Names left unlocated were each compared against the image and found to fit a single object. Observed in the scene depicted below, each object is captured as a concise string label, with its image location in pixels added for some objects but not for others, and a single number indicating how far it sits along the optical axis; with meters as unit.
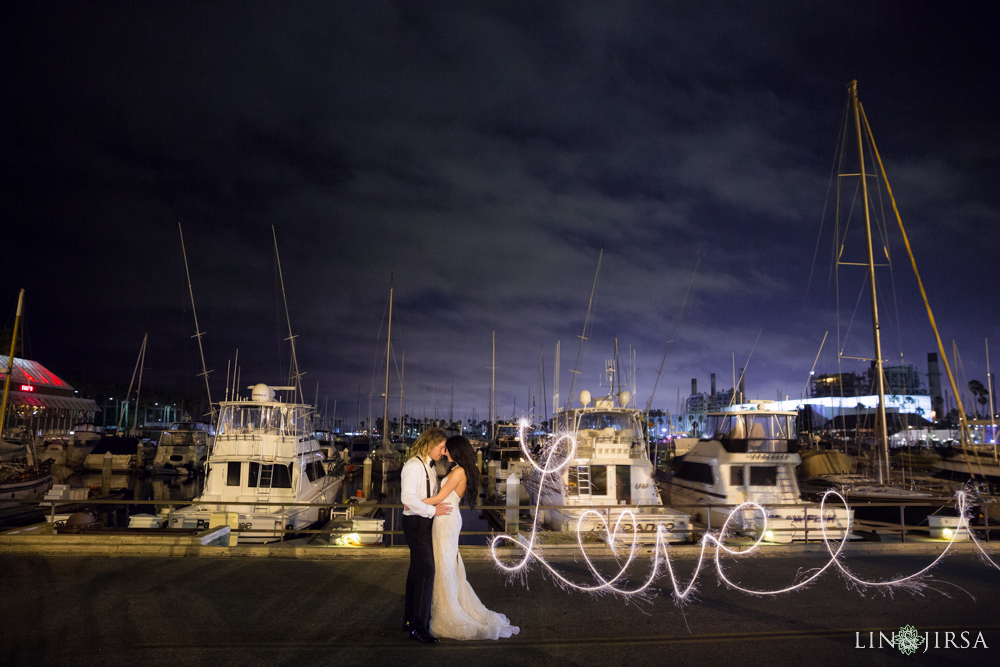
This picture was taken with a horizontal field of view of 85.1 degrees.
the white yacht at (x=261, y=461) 19.02
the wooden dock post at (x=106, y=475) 34.39
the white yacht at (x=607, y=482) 15.62
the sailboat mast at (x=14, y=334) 10.92
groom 5.54
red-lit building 62.72
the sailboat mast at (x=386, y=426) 44.12
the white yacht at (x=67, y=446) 48.38
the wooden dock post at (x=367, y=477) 31.72
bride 5.63
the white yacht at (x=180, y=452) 48.78
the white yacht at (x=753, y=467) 17.52
